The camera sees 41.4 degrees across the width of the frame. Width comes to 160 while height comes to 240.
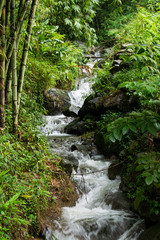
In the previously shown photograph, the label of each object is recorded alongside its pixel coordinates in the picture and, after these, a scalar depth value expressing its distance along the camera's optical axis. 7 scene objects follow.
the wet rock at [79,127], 8.02
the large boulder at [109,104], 6.88
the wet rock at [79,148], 6.28
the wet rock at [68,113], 9.91
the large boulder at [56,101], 9.96
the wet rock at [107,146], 5.70
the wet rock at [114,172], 4.76
